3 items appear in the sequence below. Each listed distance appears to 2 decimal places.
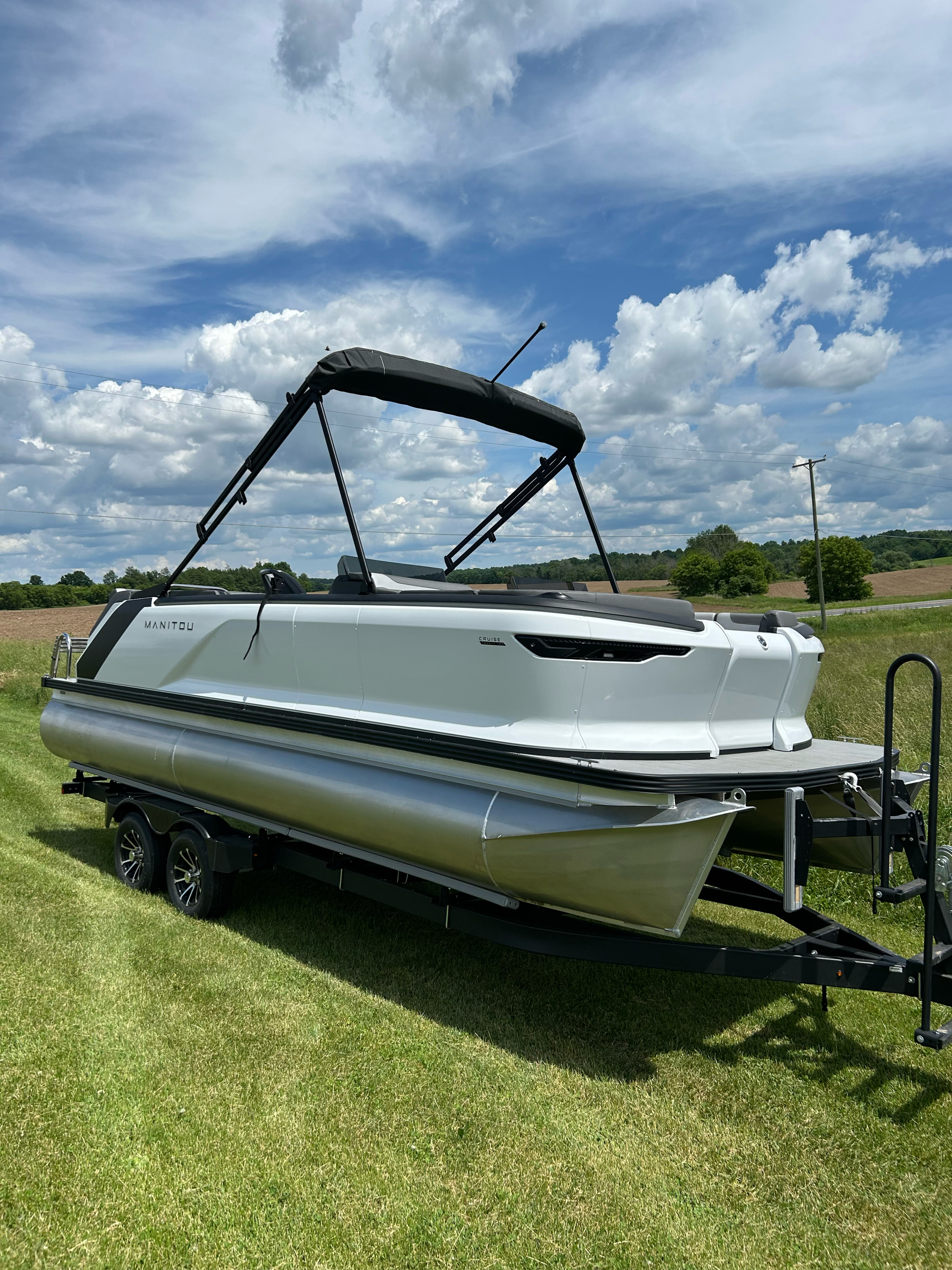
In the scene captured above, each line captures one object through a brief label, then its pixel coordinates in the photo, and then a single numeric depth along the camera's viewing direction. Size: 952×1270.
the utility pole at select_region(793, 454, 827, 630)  43.69
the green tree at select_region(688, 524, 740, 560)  89.79
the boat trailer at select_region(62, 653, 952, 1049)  3.49
